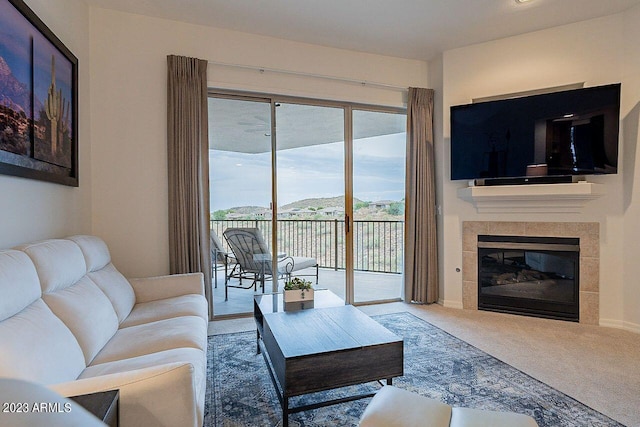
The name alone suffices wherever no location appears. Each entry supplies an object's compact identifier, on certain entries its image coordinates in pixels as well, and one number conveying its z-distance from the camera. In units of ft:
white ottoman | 3.89
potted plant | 8.22
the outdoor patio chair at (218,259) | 11.60
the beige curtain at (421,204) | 13.07
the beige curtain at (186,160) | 10.36
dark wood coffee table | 5.38
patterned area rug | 5.91
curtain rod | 11.22
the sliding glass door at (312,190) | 11.78
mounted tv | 10.09
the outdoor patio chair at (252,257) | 12.01
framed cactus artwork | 5.75
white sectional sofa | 3.76
